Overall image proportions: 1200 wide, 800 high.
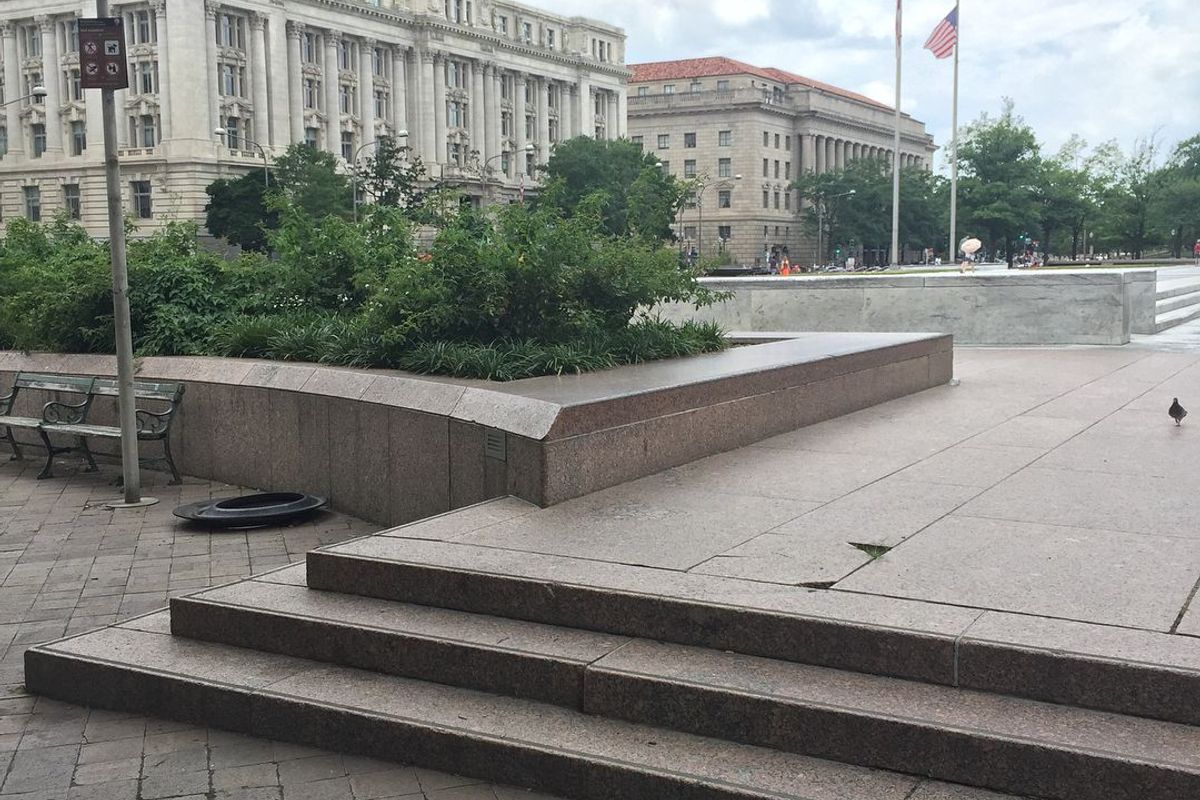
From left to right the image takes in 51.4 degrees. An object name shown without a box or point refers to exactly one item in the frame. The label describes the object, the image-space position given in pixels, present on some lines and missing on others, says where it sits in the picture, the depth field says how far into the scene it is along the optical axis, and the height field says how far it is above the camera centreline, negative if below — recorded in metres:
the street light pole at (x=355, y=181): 74.54 +5.44
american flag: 49.25 +8.90
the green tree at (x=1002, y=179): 76.31 +5.27
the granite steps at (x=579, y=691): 4.11 -1.60
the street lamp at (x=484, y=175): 97.32 +7.49
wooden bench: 11.06 -1.36
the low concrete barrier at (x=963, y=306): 17.53 -0.63
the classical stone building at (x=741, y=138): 130.38 +13.85
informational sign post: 10.05 +0.53
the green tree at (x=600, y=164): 99.38 +8.45
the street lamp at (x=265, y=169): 78.62 +6.41
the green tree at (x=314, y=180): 72.19 +5.40
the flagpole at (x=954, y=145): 54.54 +5.30
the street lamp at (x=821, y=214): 122.61 +5.16
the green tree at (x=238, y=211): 78.50 +3.88
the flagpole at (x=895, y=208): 53.42 +2.50
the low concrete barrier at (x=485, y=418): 7.36 -1.05
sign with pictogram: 10.03 +1.75
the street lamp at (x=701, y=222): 128.73 +4.71
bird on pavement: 9.75 -1.17
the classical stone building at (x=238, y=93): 87.62 +13.81
